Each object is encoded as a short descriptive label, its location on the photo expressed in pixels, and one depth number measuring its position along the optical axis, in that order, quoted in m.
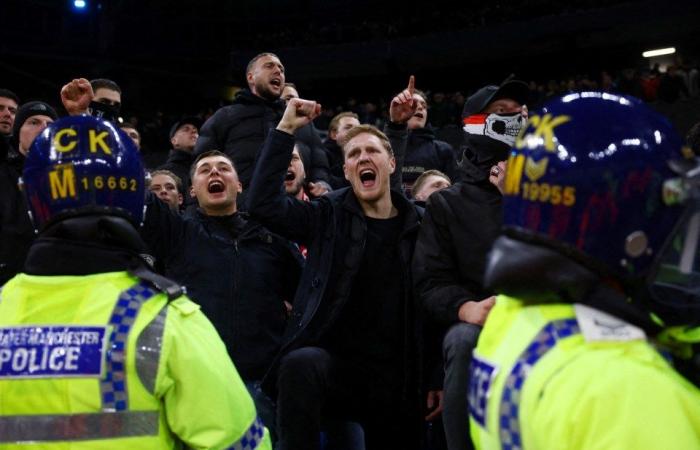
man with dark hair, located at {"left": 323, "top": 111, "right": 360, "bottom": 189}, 6.95
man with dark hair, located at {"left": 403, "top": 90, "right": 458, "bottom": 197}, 6.40
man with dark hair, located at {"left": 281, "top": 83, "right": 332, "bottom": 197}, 6.50
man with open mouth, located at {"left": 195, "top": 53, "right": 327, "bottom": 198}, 6.08
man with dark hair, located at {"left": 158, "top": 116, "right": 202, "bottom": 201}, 7.05
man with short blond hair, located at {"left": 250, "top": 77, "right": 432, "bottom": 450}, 3.84
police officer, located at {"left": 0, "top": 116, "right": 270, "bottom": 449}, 1.93
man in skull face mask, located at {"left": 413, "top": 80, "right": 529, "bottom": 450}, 3.14
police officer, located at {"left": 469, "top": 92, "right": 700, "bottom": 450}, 1.29
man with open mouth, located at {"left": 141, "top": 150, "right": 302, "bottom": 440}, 4.28
